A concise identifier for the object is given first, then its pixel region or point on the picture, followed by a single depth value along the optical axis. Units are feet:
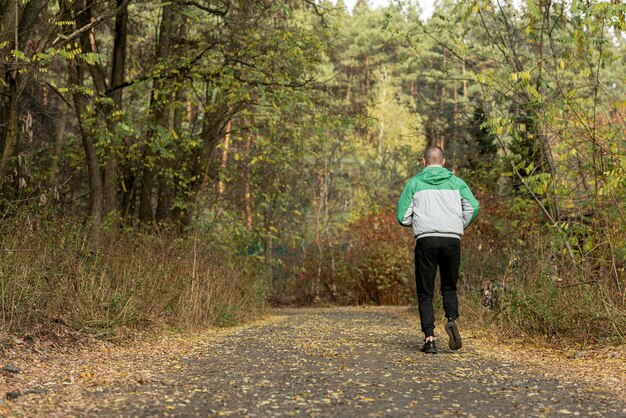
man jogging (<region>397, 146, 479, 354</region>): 24.40
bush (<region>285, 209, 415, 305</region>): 74.74
